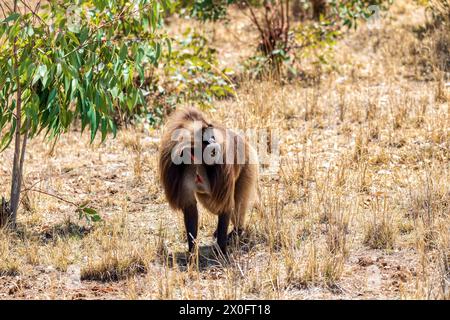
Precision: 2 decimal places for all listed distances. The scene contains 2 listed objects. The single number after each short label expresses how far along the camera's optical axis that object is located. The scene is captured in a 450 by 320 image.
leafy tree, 12.09
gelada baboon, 11.53
